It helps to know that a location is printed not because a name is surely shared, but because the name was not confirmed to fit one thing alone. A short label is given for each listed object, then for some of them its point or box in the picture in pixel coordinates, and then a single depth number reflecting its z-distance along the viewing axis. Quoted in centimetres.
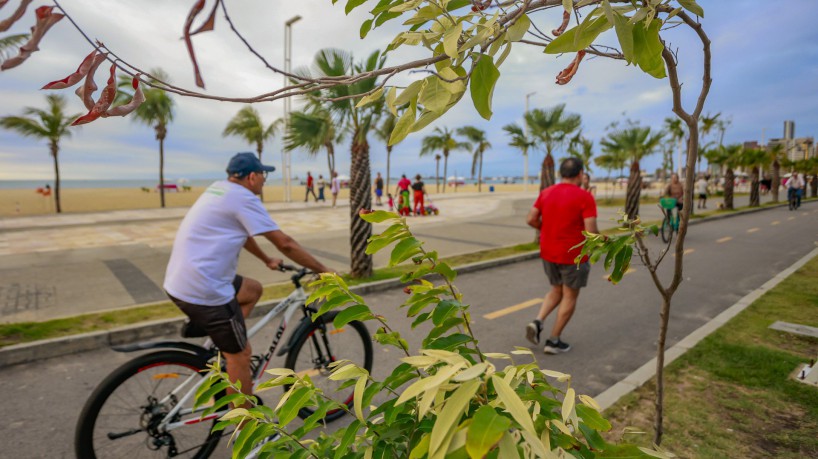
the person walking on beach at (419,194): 2050
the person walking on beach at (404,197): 2030
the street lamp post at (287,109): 2385
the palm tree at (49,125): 2170
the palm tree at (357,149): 823
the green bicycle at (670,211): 1294
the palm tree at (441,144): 4838
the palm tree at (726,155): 2917
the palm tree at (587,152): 2875
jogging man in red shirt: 485
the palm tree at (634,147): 1925
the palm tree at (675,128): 3219
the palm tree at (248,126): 3150
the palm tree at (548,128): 1359
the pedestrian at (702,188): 2342
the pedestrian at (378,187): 2688
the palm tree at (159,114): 2319
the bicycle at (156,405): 280
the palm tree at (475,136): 5017
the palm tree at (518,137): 1476
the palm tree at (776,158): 2989
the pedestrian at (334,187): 2538
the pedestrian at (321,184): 2889
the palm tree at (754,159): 2874
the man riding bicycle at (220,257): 301
